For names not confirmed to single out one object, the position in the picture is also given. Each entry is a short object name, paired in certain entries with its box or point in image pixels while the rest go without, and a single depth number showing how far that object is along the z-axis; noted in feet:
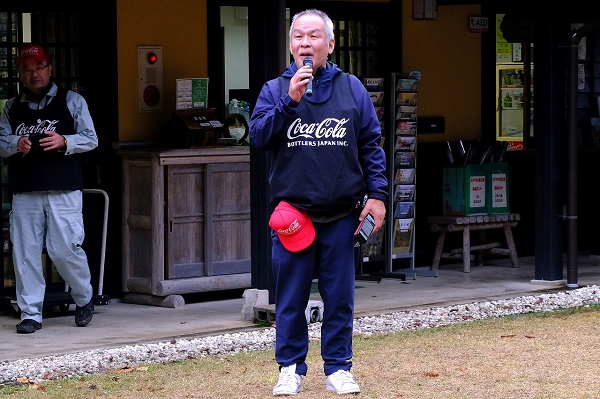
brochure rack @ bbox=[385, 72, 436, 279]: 39.65
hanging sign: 42.88
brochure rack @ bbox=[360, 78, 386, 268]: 39.40
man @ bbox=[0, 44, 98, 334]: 30.40
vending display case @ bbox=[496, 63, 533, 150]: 44.19
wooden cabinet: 34.19
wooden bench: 40.73
